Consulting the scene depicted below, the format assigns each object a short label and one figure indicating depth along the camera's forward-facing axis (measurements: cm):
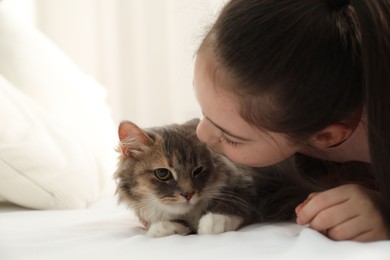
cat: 137
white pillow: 162
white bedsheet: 96
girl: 105
